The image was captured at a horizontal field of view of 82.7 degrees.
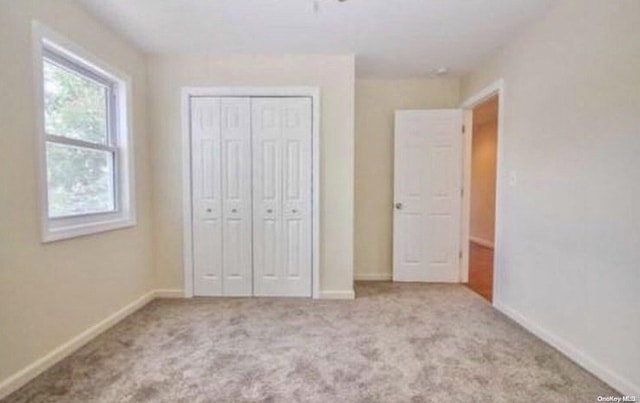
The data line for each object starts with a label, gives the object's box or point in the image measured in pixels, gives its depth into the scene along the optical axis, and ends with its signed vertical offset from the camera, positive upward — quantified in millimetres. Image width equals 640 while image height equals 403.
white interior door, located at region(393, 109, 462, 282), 4254 -94
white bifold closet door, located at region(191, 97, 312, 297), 3641 -98
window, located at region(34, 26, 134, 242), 2408 +323
